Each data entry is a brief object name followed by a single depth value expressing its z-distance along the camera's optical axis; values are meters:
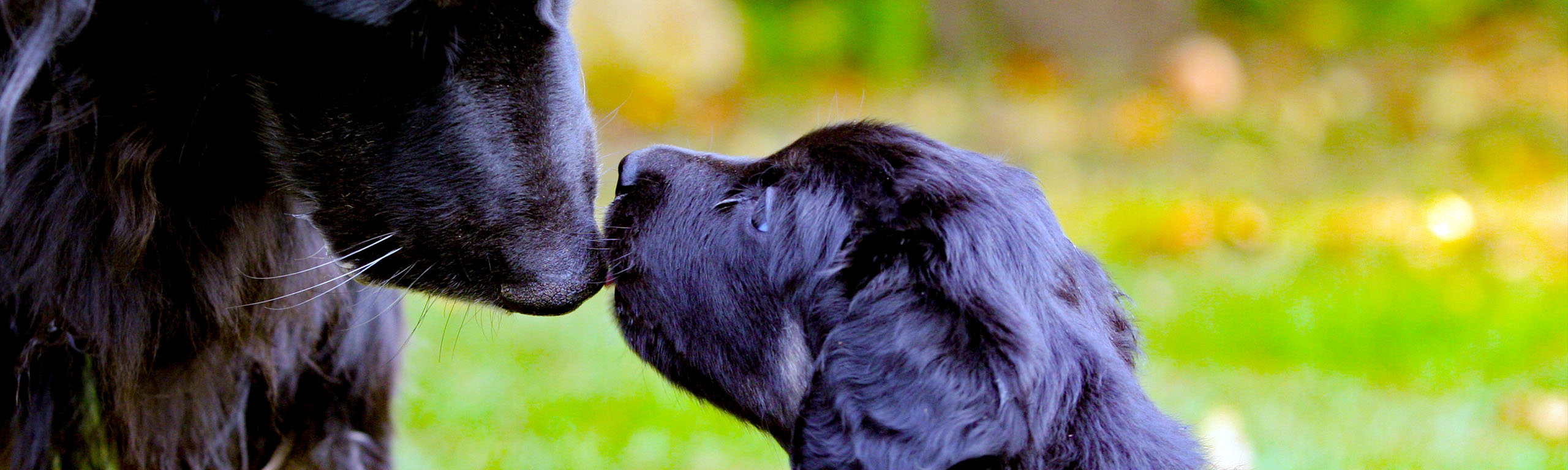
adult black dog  2.03
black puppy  2.00
